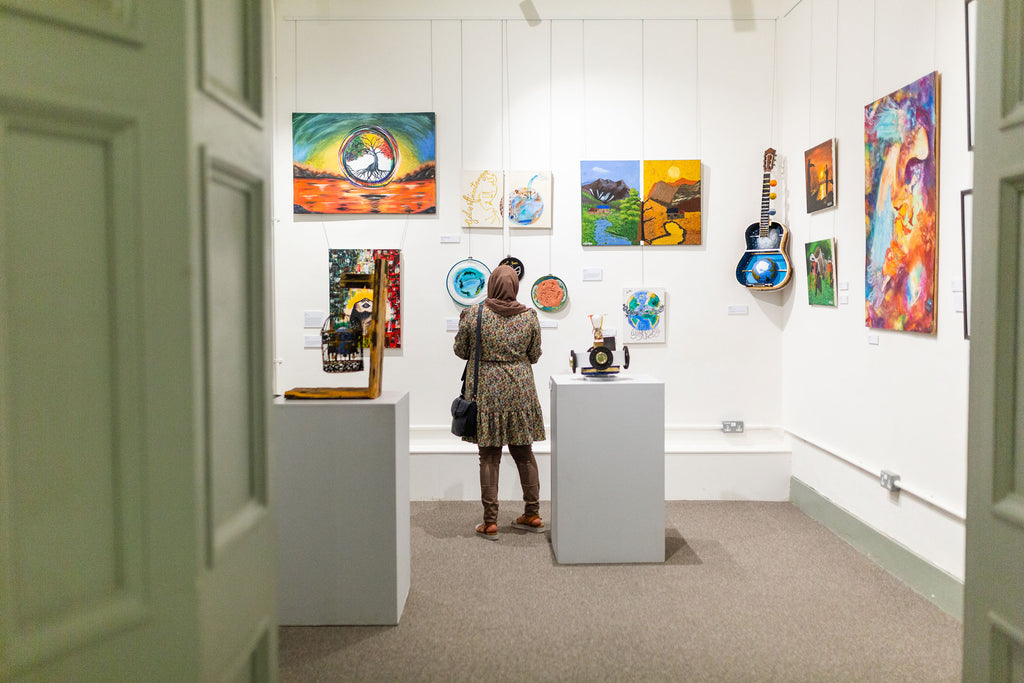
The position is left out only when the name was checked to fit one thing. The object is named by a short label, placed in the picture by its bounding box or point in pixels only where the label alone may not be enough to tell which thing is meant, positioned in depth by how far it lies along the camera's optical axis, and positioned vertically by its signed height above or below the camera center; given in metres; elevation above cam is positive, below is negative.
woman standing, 4.36 -0.21
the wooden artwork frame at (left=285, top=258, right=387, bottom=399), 3.28 -0.09
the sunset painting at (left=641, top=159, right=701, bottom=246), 5.59 +0.98
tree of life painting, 5.57 +1.31
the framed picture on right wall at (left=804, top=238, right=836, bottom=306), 4.75 +0.37
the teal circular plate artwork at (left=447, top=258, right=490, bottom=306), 5.62 +0.38
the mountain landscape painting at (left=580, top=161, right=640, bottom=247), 5.59 +0.98
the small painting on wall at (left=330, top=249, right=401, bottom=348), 5.60 +0.49
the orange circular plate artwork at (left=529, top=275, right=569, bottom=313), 5.63 +0.28
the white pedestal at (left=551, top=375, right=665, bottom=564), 4.05 -0.81
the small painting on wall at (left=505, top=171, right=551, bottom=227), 5.59 +1.01
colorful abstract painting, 3.62 +0.63
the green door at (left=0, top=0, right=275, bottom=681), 0.86 +0.00
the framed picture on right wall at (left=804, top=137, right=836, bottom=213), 4.70 +1.02
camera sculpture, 4.25 -0.18
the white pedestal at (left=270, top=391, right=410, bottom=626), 3.23 -0.81
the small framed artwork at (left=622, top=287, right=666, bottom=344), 5.64 +0.10
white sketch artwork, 5.61 +0.97
